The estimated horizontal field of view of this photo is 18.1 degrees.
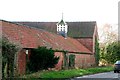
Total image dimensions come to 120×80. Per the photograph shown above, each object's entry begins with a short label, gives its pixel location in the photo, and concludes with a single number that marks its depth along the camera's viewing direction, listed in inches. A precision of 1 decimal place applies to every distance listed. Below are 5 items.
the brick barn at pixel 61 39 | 1382.9
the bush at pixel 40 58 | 1371.2
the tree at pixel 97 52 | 2843.5
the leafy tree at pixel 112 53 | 2950.3
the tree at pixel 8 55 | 1062.4
